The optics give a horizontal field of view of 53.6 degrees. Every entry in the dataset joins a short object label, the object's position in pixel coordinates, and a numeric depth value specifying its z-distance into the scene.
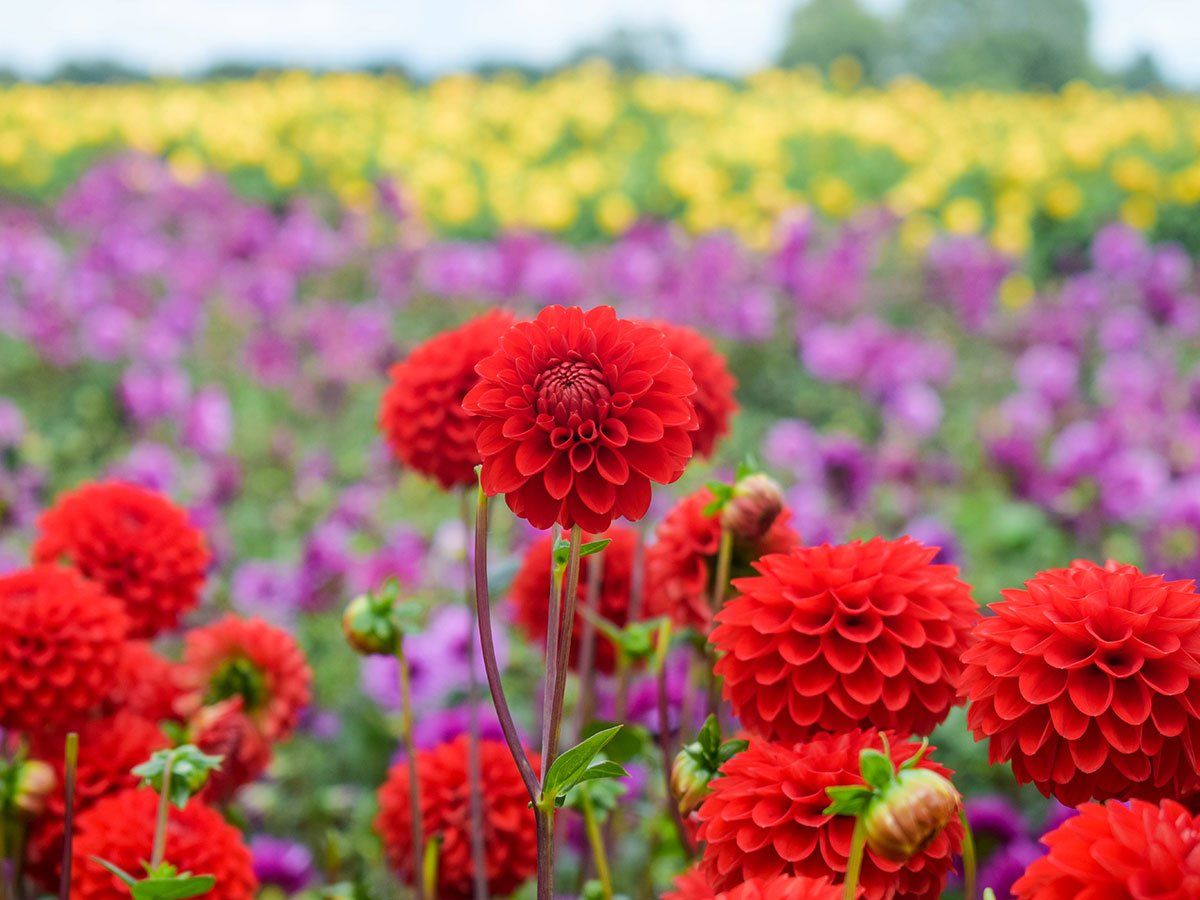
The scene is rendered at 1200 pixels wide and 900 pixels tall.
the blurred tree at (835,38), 14.59
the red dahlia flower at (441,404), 0.82
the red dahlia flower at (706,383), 0.87
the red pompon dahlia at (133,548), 0.92
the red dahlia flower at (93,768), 0.80
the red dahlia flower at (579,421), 0.52
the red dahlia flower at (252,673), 0.89
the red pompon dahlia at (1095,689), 0.53
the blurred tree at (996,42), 11.57
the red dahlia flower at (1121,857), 0.43
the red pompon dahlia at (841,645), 0.60
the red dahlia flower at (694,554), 0.80
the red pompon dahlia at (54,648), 0.76
